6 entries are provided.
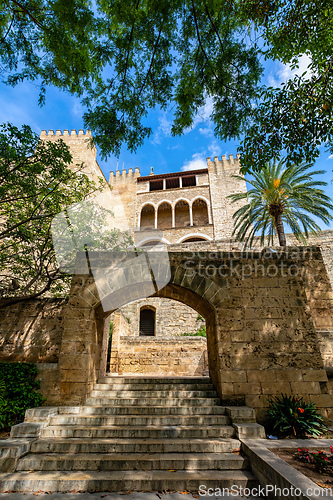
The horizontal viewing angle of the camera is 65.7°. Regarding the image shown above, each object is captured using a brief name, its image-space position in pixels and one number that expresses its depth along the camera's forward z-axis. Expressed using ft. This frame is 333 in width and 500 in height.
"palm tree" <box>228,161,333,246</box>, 35.45
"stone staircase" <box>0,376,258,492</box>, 9.98
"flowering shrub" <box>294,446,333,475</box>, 9.05
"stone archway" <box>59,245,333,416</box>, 15.56
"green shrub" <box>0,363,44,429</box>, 14.32
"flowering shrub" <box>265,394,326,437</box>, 13.26
